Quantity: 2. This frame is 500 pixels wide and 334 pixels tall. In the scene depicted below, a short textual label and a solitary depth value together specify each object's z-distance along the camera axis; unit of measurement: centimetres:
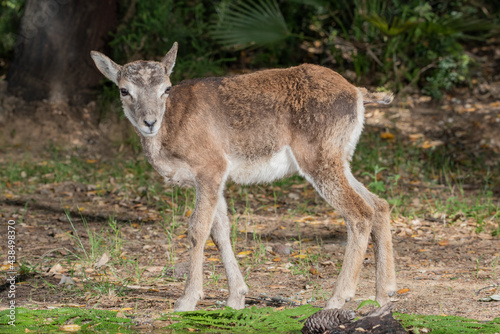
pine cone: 913
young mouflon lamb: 1133
